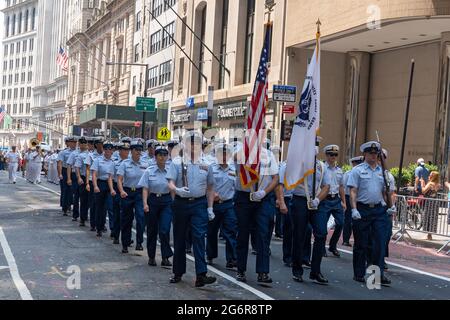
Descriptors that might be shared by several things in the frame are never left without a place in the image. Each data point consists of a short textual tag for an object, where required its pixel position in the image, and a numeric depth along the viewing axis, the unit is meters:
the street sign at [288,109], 23.48
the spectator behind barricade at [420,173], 19.79
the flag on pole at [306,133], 10.06
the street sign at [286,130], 22.66
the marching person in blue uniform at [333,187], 10.64
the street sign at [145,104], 36.92
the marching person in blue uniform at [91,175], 15.35
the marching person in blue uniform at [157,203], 10.65
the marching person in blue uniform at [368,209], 9.91
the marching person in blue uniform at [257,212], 9.48
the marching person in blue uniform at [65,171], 18.42
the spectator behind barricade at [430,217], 15.69
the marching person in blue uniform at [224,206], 11.21
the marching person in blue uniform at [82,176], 16.27
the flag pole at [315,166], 10.05
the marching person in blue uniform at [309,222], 9.84
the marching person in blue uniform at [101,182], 14.47
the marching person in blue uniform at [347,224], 13.36
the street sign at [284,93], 22.34
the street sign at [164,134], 32.59
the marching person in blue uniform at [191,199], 9.15
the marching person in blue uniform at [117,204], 13.09
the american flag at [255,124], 9.68
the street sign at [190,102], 42.59
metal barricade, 15.51
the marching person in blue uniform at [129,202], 12.18
